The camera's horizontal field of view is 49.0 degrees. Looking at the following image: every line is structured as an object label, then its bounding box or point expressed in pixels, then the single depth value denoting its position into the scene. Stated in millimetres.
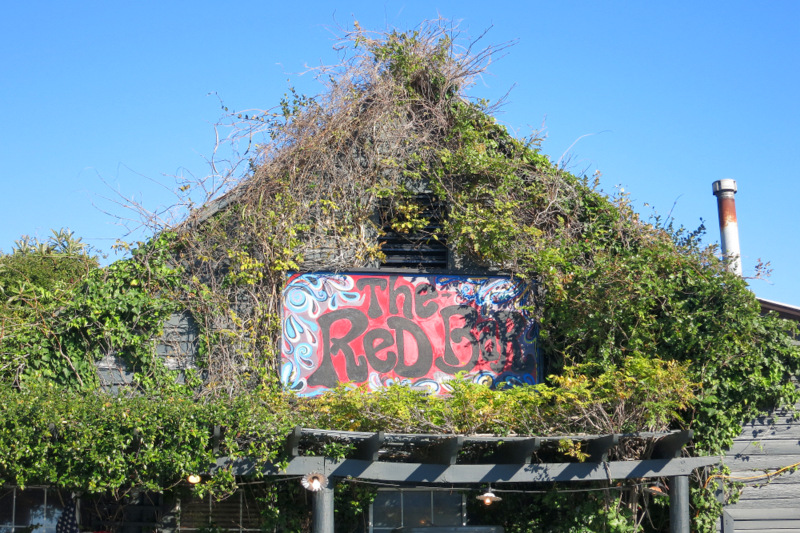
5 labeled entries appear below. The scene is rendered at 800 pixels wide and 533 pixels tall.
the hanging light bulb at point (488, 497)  9281
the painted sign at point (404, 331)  11258
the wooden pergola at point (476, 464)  8961
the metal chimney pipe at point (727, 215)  14648
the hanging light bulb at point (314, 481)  8875
